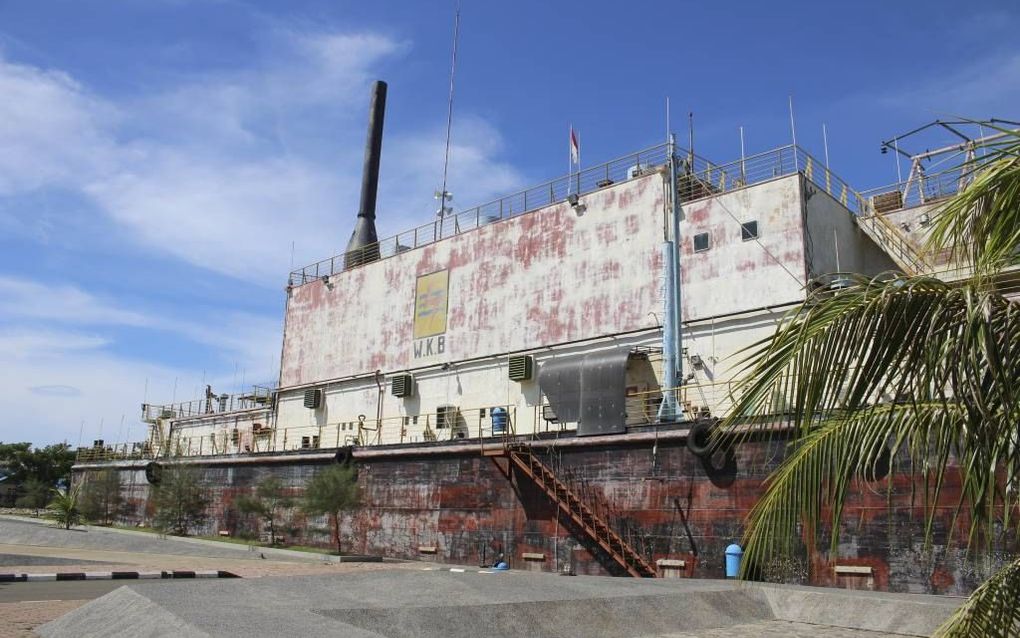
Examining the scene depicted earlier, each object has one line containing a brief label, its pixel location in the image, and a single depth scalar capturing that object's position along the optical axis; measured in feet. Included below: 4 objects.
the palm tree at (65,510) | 95.50
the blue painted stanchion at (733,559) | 46.39
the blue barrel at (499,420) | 68.59
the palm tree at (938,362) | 12.29
